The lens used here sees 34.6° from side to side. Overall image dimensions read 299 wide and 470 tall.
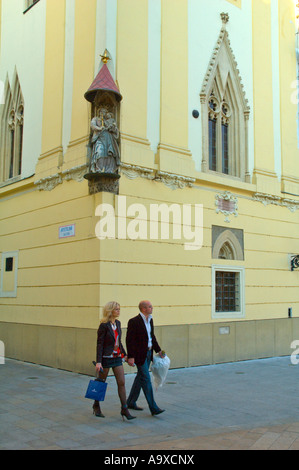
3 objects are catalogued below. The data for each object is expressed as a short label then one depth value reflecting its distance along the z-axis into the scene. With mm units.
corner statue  11453
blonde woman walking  7430
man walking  7656
